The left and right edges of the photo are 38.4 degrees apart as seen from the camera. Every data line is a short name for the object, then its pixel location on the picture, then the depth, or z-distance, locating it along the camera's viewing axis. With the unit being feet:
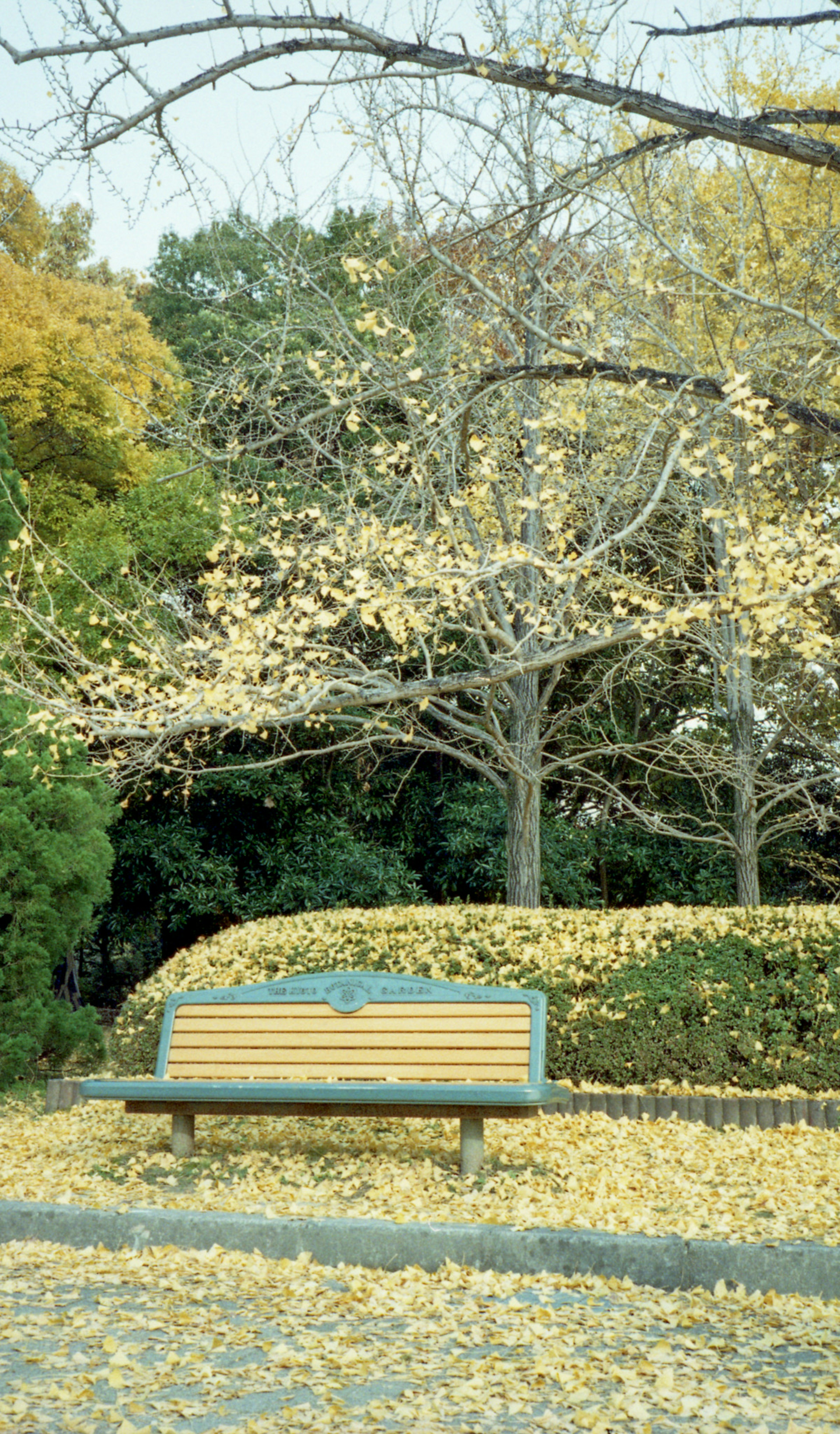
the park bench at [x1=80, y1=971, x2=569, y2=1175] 14.92
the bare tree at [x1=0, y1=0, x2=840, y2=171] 13.06
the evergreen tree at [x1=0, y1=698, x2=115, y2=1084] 22.67
